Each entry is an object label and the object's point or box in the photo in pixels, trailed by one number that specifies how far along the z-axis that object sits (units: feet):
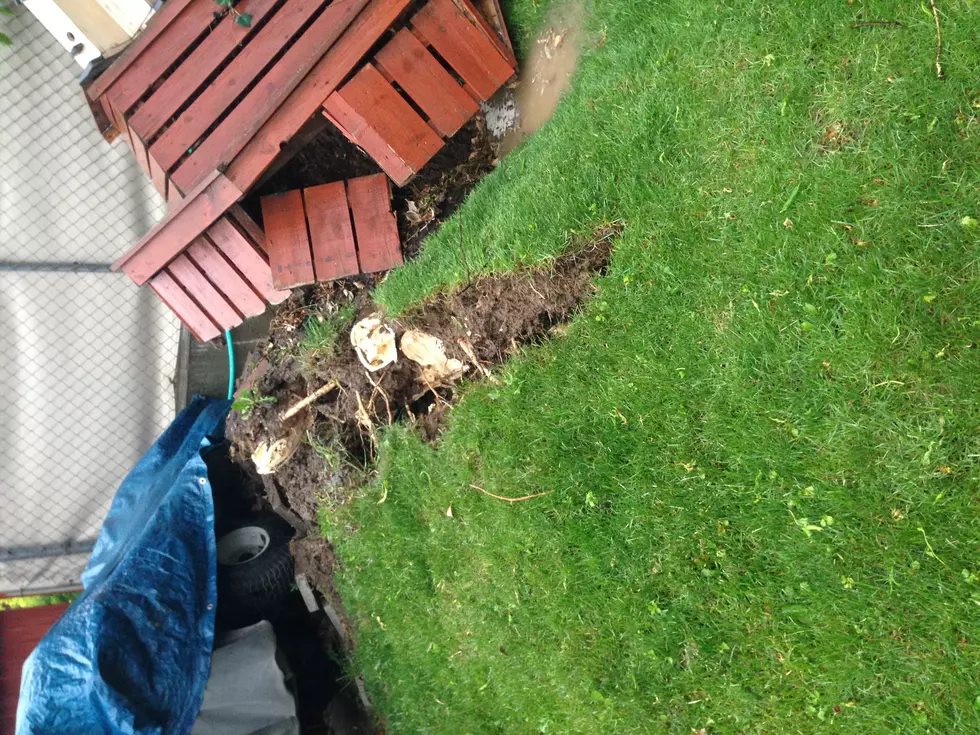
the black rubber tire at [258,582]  14.37
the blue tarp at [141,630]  11.39
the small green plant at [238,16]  11.05
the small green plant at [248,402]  13.73
